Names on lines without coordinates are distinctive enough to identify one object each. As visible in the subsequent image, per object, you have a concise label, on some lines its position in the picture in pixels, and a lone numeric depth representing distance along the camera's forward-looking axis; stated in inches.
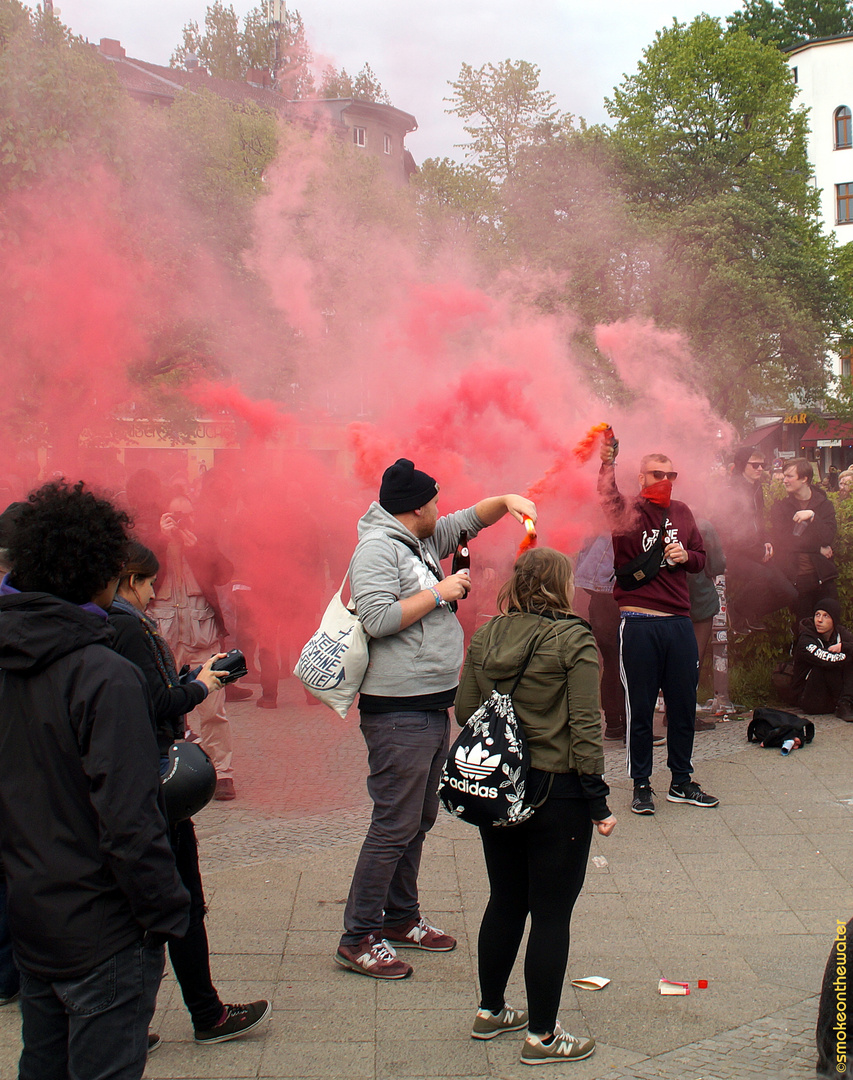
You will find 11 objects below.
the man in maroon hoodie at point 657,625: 209.0
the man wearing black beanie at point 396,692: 139.6
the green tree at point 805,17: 1755.7
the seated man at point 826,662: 276.8
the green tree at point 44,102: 366.6
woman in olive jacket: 118.2
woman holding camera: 117.3
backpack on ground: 251.1
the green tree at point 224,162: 437.4
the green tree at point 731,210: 881.5
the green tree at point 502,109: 660.7
